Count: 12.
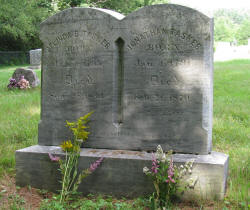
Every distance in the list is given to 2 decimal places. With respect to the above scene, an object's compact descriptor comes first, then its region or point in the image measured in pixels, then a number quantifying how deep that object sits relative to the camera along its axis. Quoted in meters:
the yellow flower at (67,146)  3.57
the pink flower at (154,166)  3.14
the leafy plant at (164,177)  3.10
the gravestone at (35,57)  20.08
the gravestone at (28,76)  11.07
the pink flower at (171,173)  3.03
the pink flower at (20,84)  10.67
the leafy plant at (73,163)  3.42
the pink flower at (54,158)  3.54
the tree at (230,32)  103.69
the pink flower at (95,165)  3.42
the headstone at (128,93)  3.54
